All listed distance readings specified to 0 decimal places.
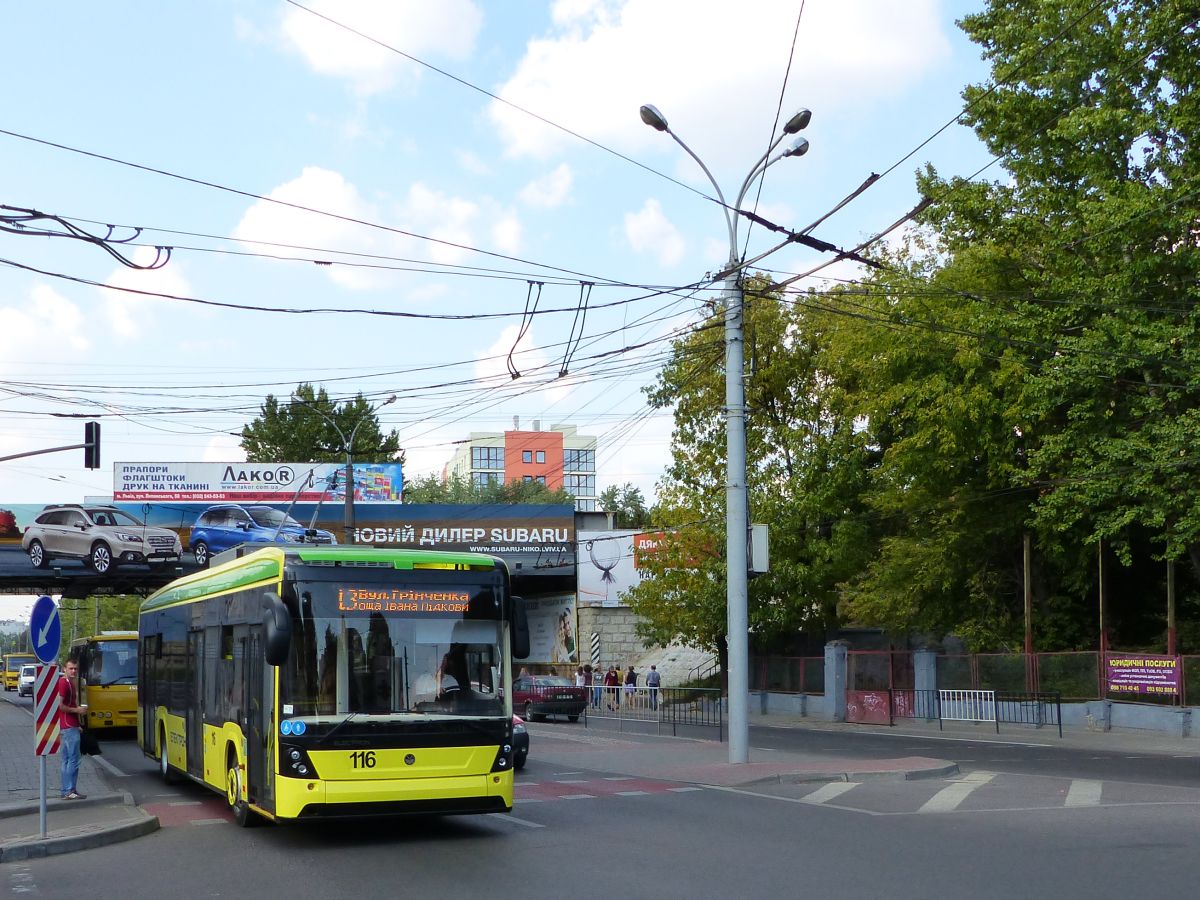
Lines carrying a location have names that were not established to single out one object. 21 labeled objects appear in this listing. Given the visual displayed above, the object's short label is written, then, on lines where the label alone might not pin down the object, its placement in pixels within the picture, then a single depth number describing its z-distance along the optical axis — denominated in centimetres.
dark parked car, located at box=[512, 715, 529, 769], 2114
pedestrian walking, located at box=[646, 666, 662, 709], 4720
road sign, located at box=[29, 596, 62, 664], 1398
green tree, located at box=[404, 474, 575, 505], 10444
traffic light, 2705
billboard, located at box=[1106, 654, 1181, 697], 3116
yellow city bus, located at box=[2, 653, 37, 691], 7894
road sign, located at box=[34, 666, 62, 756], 1411
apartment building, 15438
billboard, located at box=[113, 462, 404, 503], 6625
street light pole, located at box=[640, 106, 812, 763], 2070
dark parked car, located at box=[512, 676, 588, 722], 4003
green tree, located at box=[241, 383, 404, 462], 8250
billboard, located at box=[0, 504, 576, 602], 6319
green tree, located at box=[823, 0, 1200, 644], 2792
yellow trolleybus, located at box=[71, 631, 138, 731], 2983
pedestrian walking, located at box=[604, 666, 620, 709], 4616
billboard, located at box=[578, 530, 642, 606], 6494
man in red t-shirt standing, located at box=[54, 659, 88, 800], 1557
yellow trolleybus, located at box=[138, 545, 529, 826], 1201
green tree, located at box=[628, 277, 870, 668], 4134
